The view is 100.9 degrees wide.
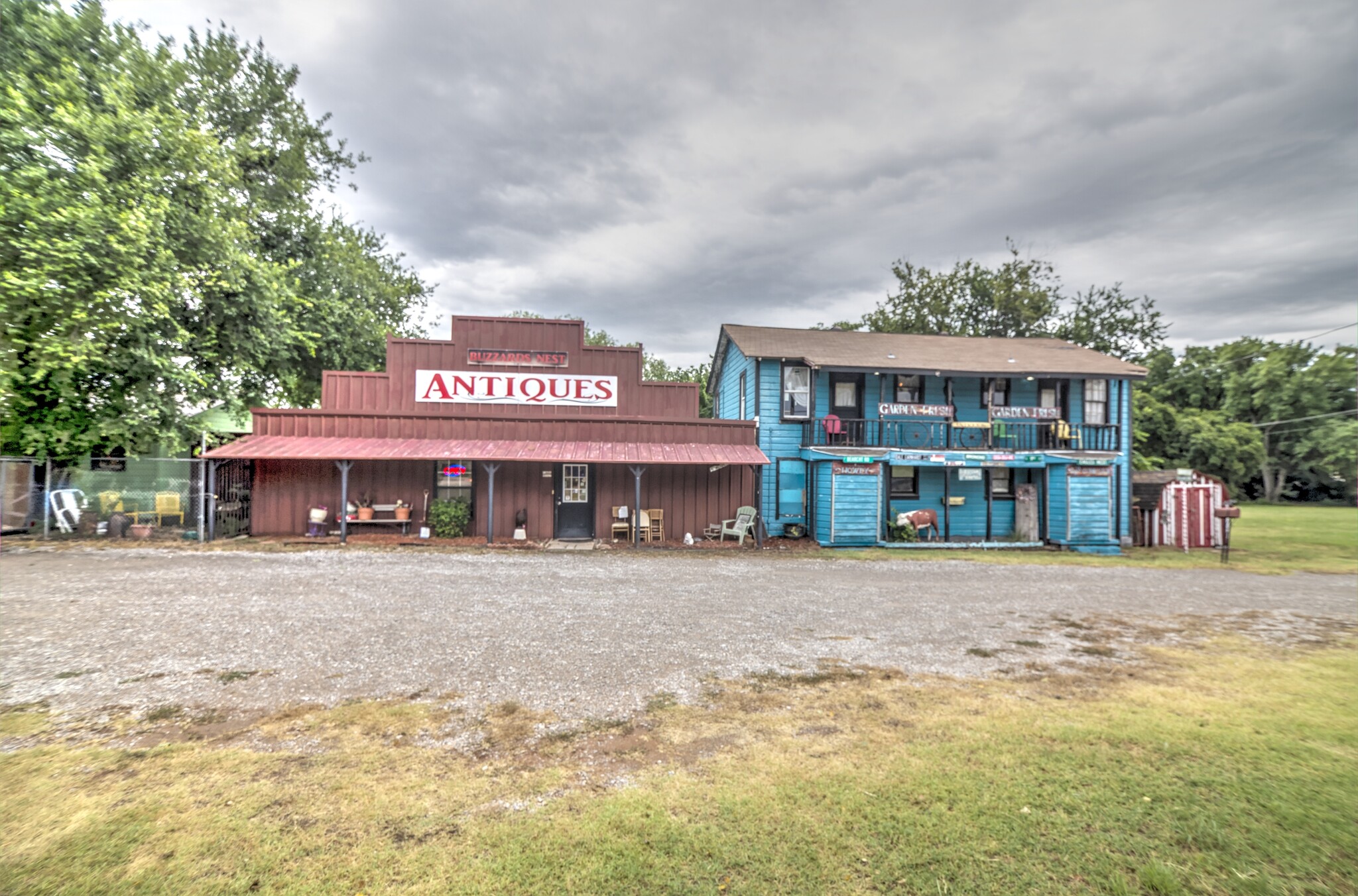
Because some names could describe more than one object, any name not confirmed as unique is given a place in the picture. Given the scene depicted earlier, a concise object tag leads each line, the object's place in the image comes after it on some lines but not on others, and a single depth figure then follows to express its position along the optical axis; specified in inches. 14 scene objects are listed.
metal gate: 619.5
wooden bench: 647.8
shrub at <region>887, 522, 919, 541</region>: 690.2
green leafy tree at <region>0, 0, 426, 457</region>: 532.1
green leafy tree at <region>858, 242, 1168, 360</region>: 1289.4
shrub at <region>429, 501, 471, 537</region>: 644.1
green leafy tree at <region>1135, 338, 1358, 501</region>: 1412.4
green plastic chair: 660.1
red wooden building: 644.1
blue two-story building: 684.1
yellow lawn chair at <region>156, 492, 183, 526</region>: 613.3
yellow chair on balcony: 725.9
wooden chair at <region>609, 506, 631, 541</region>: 671.1
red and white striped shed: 716.7
